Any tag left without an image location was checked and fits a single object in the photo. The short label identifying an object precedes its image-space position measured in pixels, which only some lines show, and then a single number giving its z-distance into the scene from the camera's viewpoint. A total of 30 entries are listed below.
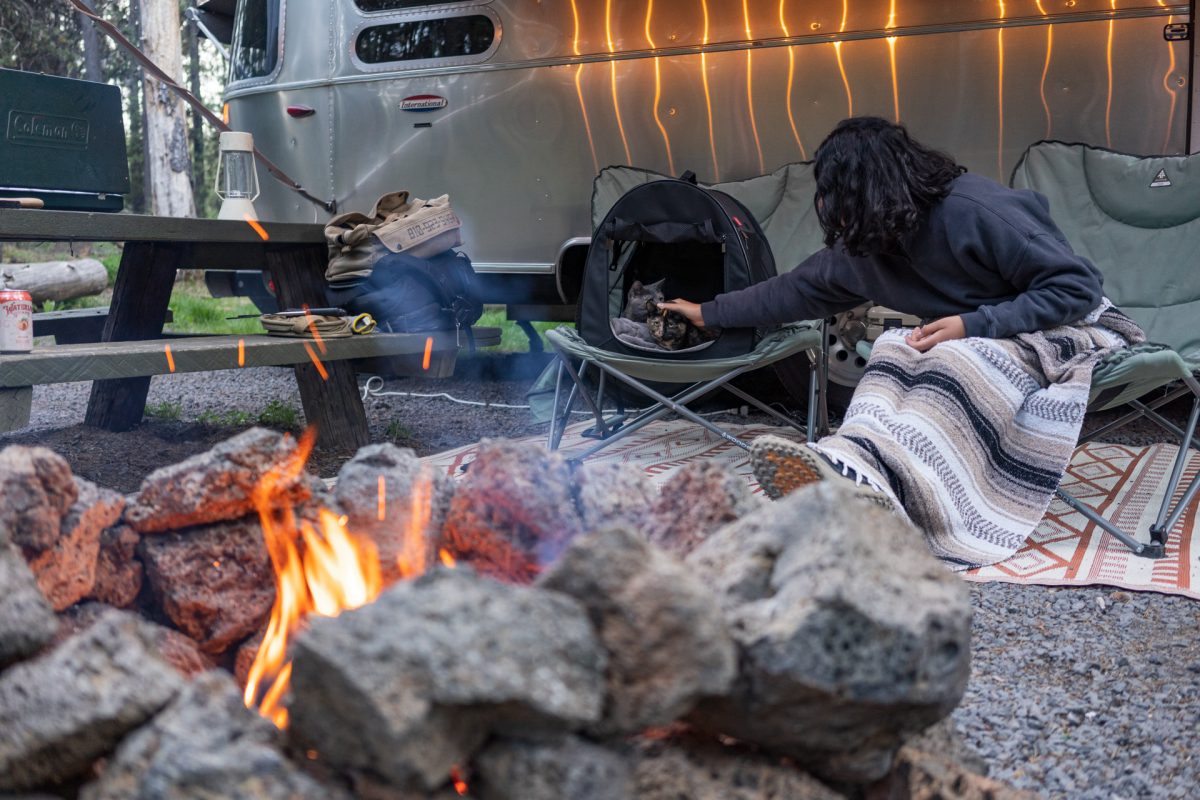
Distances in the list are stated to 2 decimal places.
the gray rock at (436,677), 0.84
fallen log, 7.53
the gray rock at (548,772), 0.89
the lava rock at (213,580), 1.30
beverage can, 2.54
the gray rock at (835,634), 0.95
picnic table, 2.62
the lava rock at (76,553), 1.20
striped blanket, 2.42
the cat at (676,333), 3.33
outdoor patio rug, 2.39
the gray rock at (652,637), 0.92
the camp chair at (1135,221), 3.41
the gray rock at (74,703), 0.92
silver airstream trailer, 3.72
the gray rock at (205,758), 0.85
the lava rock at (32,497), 1.18
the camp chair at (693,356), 3.17
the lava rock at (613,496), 1.29
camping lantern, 4.01
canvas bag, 3.53
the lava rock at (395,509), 1.31
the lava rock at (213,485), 1.28
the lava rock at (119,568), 1.29
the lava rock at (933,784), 1.08
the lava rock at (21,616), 1.00
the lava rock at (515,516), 1.27
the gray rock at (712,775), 0.99
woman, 2.45
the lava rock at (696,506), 1.27
